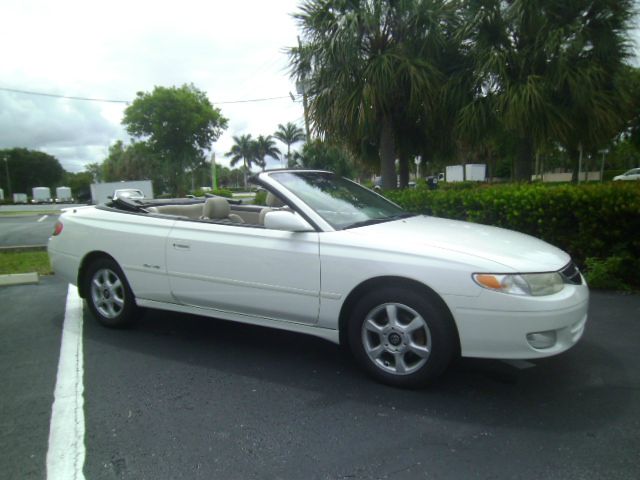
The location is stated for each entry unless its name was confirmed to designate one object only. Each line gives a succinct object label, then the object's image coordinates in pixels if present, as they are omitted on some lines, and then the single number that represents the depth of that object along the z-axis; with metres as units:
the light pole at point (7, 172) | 83.62
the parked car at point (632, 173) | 36.05
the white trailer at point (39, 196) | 64.25
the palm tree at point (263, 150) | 79.06
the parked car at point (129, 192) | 24.98
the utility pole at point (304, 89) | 10.61
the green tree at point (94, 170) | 91.96
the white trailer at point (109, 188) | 32.28
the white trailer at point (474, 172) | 39.66
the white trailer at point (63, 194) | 68.75
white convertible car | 2.85
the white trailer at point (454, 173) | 40.50
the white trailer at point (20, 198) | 70.21
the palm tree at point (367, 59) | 9.74
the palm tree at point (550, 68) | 9.05
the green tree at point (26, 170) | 87.89
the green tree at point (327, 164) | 30.61
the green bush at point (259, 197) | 10.64
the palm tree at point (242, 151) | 79.69
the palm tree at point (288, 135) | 68.94
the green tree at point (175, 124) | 40.66
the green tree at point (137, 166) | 43.59
